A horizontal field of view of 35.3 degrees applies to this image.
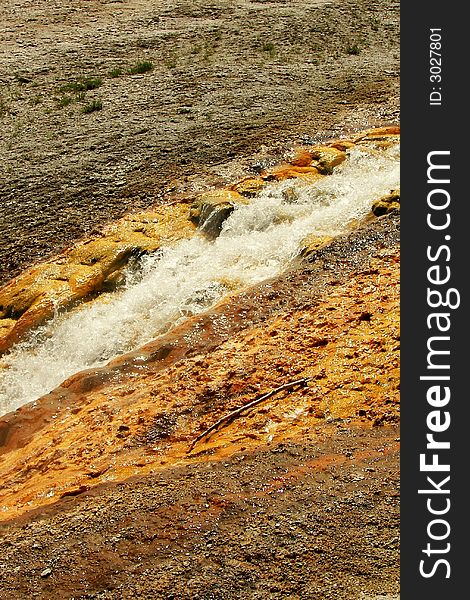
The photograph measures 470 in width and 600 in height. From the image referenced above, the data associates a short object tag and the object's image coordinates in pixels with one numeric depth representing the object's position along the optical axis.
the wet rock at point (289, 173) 15.52
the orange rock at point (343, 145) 16.27
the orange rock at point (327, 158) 15.71
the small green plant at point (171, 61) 20.92
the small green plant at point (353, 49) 21.38
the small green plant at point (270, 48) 21.23
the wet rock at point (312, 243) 12.61
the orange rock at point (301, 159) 15.98
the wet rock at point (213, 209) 14.28
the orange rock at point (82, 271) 13.19
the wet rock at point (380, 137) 16.16
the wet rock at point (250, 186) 15.13
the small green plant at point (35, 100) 19.52
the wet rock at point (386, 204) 12.91
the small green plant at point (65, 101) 19.26
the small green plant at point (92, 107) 18.86
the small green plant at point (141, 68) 20.77
